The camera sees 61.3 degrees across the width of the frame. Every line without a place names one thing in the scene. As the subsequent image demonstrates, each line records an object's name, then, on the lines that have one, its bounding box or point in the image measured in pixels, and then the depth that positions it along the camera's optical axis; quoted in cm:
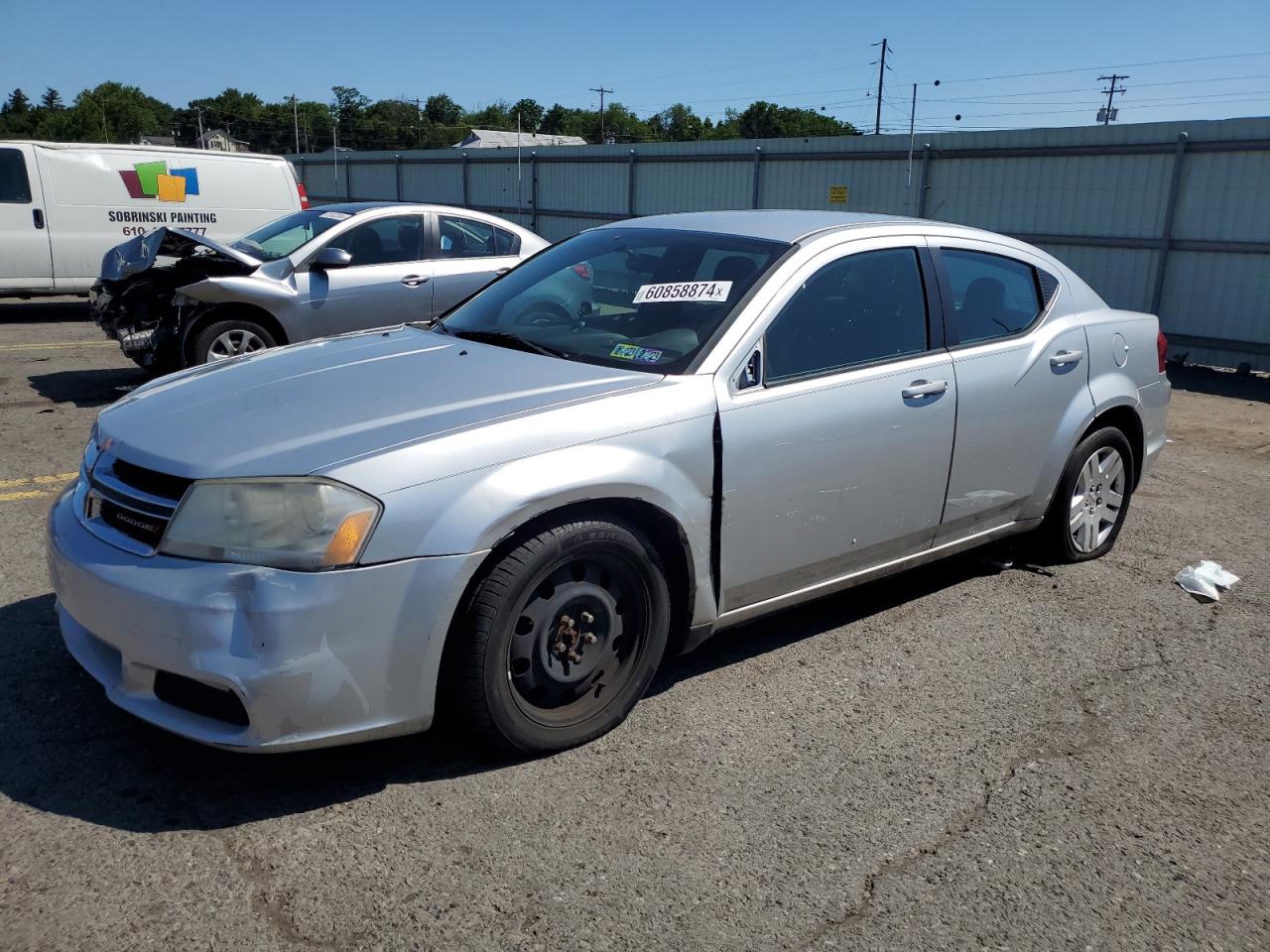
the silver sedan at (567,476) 282
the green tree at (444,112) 13688
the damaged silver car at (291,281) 834
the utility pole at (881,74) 6575
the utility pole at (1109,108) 5944
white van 1301
